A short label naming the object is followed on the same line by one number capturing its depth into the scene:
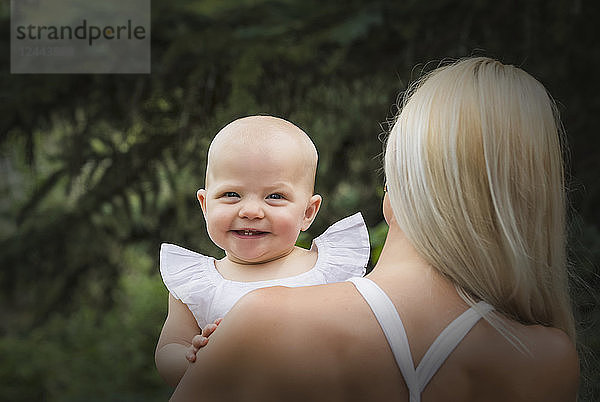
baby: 1.66
